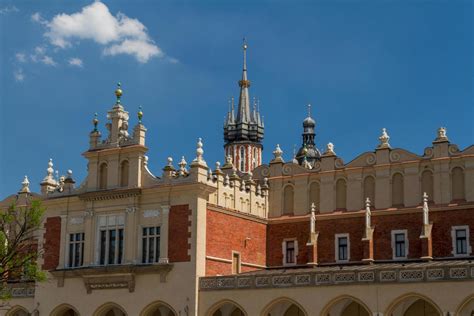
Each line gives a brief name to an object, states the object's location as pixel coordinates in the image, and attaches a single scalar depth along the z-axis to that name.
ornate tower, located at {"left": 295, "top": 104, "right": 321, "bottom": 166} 95.50
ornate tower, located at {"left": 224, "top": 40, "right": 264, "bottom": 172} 95.62
